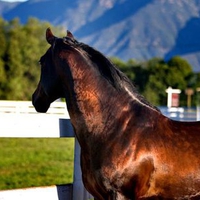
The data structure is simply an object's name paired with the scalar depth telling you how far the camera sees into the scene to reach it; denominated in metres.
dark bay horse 6.68
